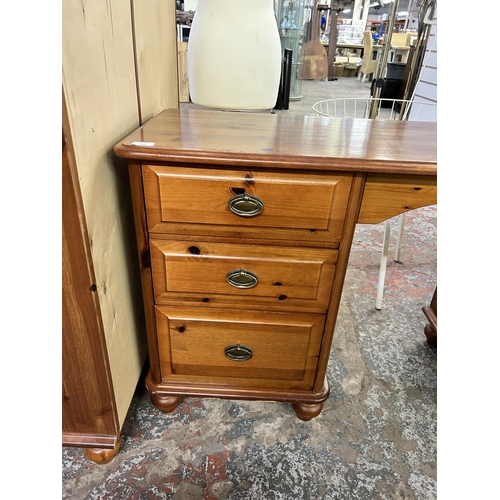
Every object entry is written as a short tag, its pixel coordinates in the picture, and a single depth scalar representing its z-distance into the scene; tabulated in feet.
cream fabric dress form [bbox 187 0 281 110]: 3.46
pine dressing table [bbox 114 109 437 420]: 2.37
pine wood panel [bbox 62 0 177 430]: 1.98
